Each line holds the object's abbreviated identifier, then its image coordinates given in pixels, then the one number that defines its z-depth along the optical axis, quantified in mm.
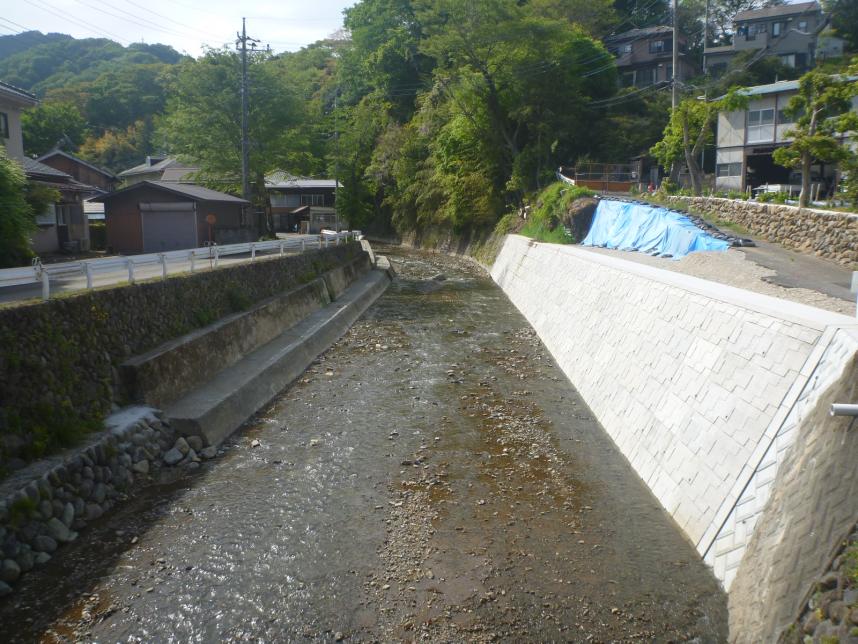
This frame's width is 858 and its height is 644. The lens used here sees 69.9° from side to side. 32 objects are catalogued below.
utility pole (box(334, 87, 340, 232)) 55597
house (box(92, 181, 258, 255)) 25281
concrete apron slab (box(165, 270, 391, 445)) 10070
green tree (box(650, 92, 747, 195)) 25703
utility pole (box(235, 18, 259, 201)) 29609
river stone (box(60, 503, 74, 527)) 7188
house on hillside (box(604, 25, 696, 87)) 48781
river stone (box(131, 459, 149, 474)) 8623
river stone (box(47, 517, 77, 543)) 6969
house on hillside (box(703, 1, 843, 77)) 43375
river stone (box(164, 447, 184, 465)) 9188
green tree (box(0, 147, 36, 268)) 12805
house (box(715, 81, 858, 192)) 28875
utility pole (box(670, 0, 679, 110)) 28383
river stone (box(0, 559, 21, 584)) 6221
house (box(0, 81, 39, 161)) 20922
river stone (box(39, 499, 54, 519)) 6902
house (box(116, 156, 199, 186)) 50469
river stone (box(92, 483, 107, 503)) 7758
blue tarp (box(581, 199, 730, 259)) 18844
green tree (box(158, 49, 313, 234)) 33125
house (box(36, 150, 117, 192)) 41000
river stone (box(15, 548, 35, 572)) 6469
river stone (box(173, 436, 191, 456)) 9484
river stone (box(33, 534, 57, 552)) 6711
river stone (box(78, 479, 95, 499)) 7594
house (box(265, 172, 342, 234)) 57656
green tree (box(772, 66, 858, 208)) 16781
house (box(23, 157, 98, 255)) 22469
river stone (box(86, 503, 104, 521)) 7550
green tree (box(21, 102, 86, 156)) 58062
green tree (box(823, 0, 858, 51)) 41247
